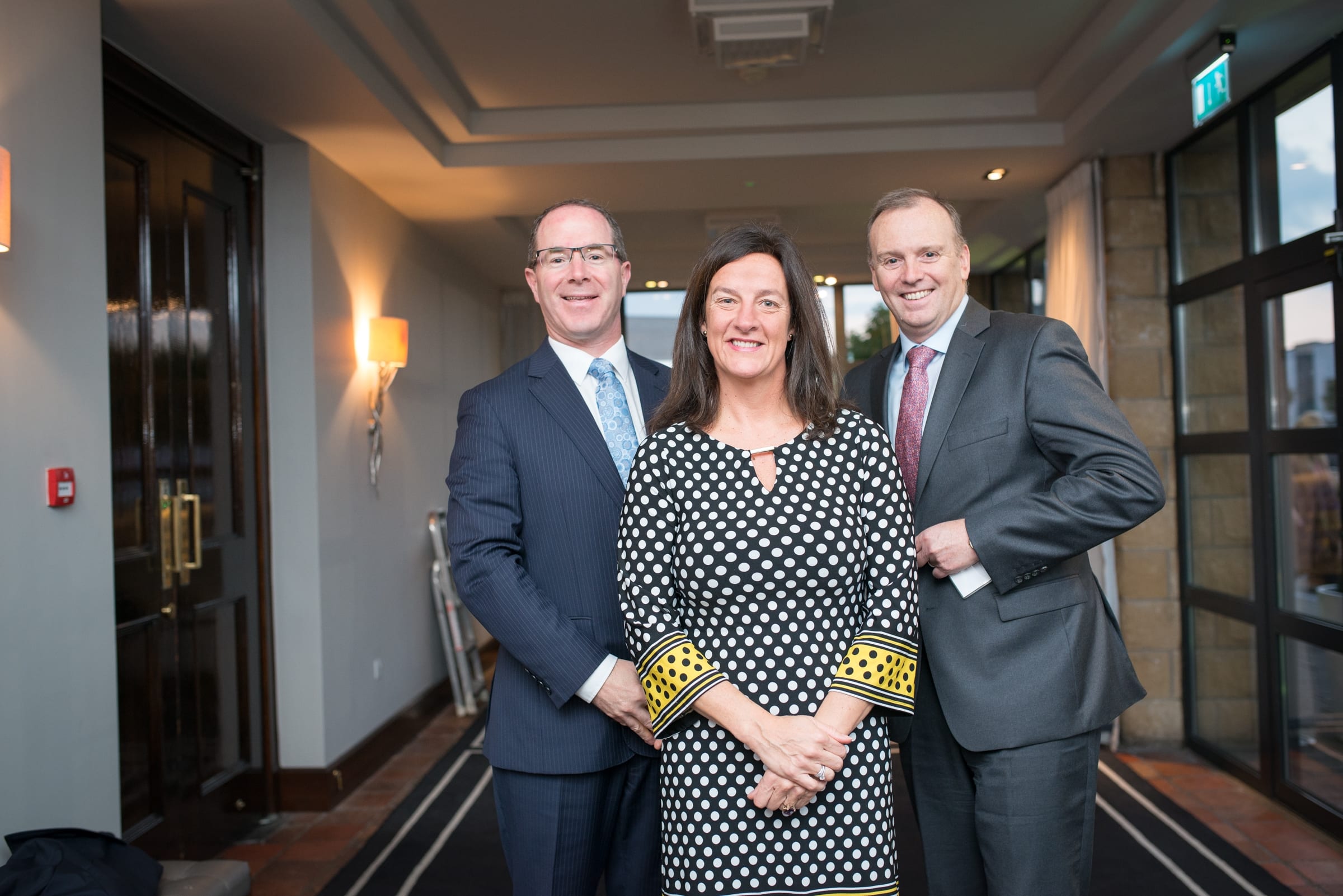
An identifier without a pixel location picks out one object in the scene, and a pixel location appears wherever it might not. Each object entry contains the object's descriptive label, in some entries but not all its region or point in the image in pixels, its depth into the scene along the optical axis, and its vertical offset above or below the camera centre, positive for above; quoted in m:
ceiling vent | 3.41 +1.52
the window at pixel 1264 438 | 3.65 +0.00
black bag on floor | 2.11 -0.89
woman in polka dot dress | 1.51 -0.30
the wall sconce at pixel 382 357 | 4.80 +0.52
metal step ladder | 5.95 -0.99
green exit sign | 3.45 +1.25
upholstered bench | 2.52 -1.09
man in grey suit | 1.80 -0.23
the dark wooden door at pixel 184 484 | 3.17 -0.06
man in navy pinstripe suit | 1.74 -0.23
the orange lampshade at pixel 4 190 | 2.11 +0.61
